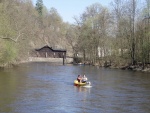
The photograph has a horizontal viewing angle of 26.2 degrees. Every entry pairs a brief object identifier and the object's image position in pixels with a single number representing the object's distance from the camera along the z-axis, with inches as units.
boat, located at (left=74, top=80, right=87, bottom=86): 1581.0
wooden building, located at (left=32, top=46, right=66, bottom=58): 5315.0
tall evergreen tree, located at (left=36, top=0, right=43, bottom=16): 7096.5
